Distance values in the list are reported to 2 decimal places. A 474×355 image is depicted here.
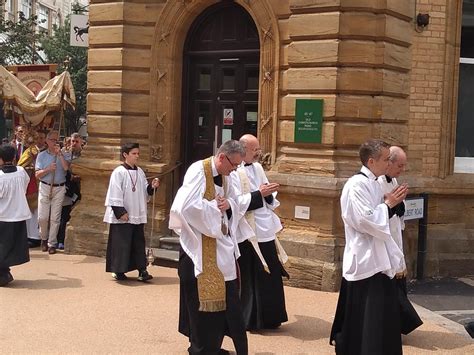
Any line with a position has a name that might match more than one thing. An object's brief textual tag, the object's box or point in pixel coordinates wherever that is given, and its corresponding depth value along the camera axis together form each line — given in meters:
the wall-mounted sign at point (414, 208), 9.94
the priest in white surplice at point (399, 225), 6.50
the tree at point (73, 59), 37.16
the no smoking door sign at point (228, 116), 11.34
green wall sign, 9.65
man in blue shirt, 12.02
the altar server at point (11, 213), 9.44
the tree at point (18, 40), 30.62
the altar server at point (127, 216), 9.59
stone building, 9.62
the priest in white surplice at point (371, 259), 6.00
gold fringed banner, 13.07
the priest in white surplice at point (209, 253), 6.03
